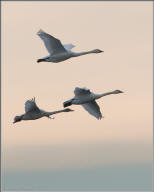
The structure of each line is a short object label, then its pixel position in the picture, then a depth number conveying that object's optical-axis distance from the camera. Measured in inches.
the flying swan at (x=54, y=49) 3366.1
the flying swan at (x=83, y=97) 3378.4
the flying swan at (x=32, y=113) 3395.7
